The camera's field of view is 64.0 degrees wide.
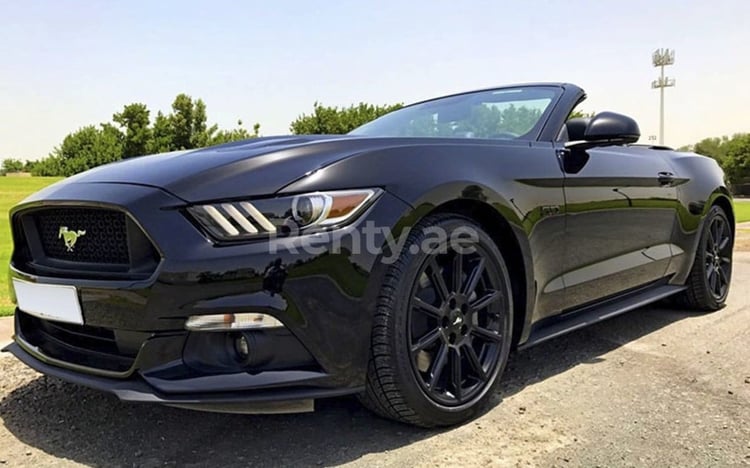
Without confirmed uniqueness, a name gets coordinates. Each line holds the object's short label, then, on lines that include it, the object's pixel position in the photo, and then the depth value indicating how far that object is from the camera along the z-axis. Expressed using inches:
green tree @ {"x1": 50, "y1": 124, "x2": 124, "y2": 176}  1973.4
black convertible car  74.7
